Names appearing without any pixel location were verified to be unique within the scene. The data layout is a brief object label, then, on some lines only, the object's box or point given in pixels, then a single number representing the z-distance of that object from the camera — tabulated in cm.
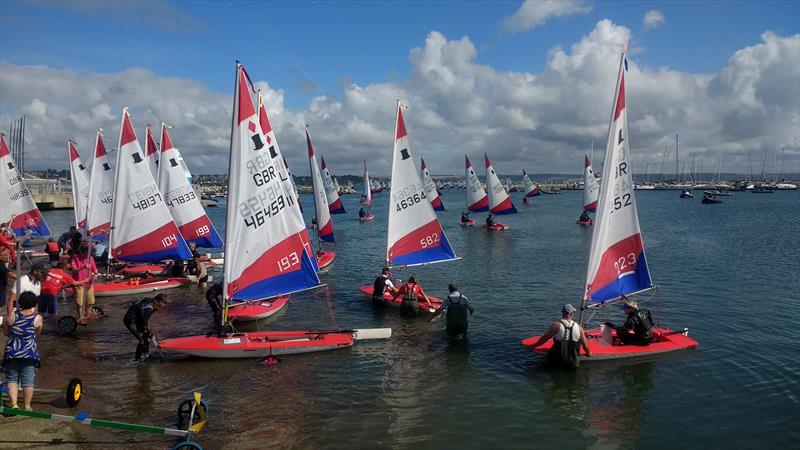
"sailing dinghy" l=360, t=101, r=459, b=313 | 2208
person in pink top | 1806
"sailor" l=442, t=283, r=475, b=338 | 1650
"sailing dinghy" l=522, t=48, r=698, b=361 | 1476
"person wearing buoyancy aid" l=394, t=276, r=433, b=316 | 1973
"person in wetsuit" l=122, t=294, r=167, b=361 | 1372
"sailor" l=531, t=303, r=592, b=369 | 1391
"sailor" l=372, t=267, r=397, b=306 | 2122
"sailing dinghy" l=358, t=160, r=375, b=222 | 9584
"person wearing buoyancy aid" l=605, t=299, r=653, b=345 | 1516
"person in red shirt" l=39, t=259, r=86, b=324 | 1655
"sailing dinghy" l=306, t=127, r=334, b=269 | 3080
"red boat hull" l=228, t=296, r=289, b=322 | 1839
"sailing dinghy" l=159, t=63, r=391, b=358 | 1407
